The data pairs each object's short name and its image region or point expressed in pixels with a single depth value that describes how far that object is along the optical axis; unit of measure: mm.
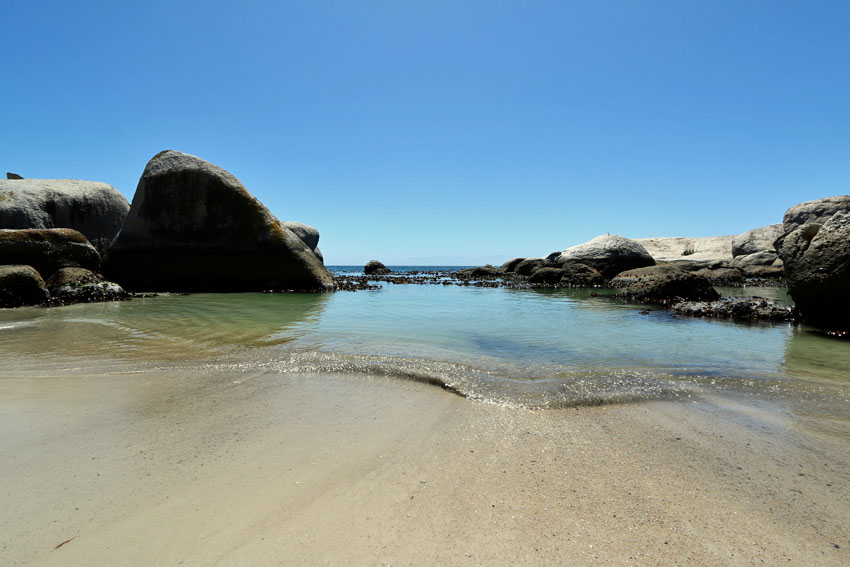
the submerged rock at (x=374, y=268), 43438
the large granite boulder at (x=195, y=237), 17516
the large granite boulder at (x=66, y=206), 16469
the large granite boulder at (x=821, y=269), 7957
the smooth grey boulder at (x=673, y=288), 13820
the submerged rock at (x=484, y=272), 36344
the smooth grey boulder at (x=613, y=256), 27953
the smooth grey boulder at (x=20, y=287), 11211
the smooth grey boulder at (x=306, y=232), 31625
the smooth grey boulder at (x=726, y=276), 26344
